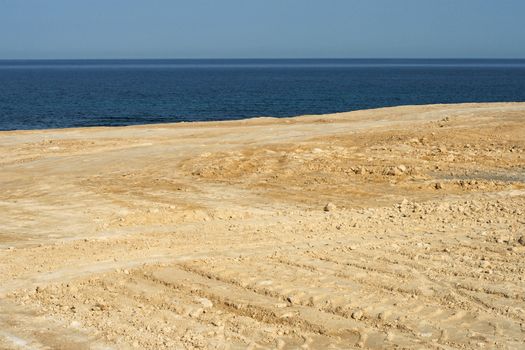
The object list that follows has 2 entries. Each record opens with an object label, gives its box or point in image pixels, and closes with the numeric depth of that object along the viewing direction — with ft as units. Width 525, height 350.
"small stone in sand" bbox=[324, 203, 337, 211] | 72.71
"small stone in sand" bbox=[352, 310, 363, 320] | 44.75
